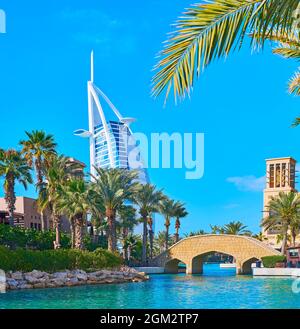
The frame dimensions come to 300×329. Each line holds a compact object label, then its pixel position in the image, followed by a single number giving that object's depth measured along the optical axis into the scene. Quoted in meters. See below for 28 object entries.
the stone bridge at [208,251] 58.94
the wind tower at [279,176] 106.25
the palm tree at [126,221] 57.58
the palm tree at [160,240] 106.05
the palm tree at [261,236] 90.83
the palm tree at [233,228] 89.29
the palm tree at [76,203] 41.91
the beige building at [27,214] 53.19
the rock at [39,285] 34.91
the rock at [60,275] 37.34
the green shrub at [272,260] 53.00
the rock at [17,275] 34.08
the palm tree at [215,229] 104.31
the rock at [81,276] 38.98
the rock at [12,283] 32.92
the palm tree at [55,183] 44.03
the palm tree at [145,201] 58.80
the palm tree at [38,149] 48.84
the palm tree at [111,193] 47.28
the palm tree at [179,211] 67.25
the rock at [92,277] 40.12
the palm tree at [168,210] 65.84
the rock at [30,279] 34.75
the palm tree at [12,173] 44.00
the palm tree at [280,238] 77.12
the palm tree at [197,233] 100.65
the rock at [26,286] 33.77
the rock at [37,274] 35.59
